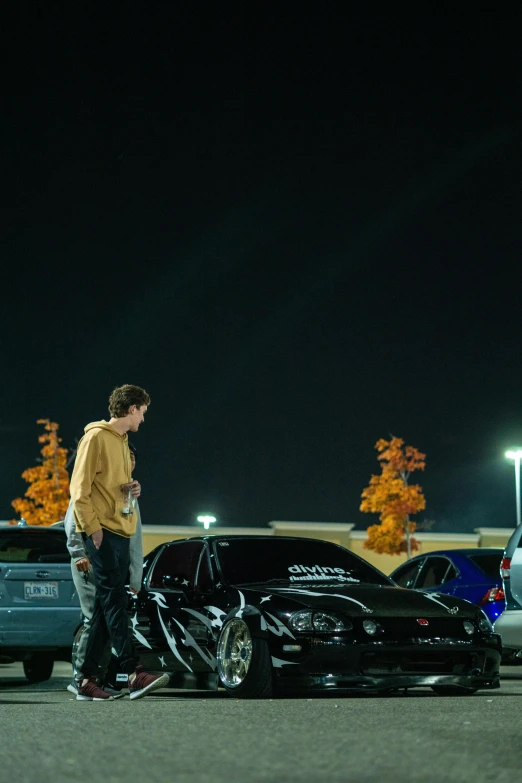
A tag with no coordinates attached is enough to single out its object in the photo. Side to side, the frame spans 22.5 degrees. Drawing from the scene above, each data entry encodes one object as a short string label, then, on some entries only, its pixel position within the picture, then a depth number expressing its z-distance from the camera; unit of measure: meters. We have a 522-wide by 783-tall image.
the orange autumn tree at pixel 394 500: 46.16
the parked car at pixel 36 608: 11.41
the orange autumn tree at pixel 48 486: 44.56
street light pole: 40.78
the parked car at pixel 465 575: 13.62
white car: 11.09
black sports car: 8.70
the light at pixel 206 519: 38.81
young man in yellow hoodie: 8.61
